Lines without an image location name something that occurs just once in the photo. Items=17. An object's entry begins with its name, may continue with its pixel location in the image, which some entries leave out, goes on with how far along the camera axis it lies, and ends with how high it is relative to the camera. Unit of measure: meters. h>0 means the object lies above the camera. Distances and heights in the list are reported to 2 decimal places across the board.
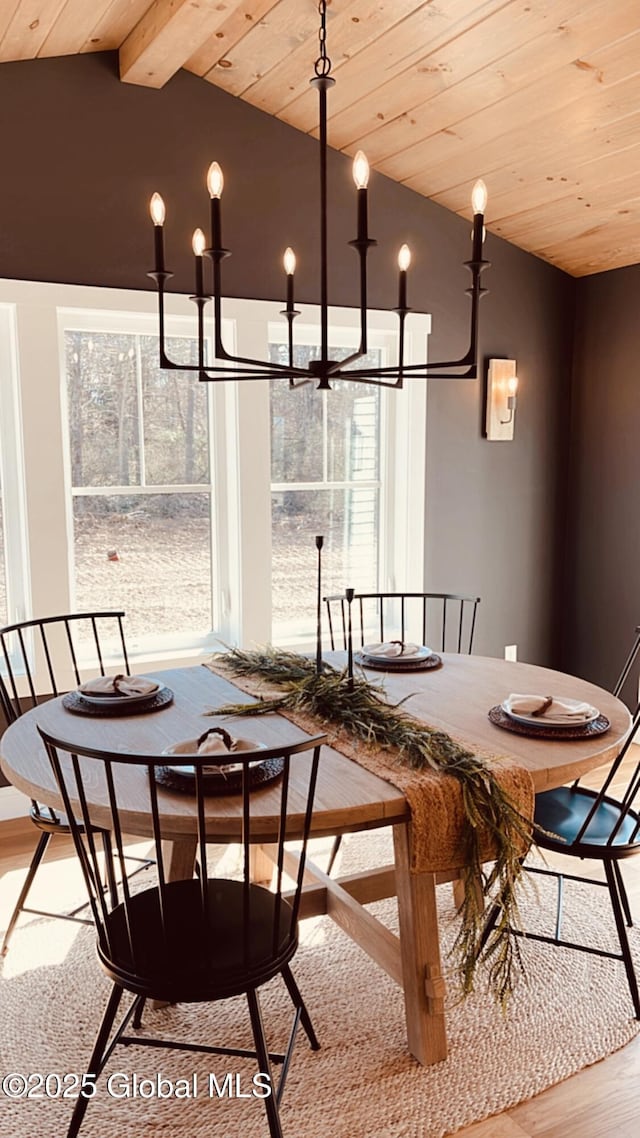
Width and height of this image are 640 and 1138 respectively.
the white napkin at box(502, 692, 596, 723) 2.15 -0.62
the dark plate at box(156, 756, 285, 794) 1.79 -0.66
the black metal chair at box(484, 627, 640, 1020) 2.19 -0.97
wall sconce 4.18 +0.30
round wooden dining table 1.75 -0.68
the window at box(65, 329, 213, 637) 3.46 -0.09
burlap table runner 1.83 -0.72
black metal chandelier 1.78 +0.41
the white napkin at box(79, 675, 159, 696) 2.34 -0.61
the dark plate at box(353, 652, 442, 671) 2.70 -0.63
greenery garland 1.84 -0.67
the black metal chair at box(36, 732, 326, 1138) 1.60 -0.95
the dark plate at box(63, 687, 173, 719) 2.26 -0.64
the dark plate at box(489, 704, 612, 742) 2.10 -0.65
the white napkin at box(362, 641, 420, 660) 2.76 -0.60
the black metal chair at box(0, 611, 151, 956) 3.39 -0.77
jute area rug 1.94 -1.44
